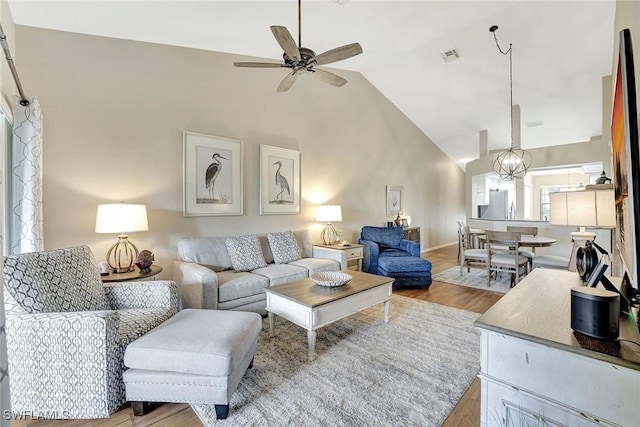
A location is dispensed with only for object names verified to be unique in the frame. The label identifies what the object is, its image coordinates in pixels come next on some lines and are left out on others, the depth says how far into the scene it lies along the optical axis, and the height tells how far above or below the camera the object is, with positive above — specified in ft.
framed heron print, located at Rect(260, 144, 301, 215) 13.89 +1.73
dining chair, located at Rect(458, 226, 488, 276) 15.29 -2.17
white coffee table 7.69 -2.53
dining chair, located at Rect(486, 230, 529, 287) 13.57 -2.13
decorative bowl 8.87 -2.08
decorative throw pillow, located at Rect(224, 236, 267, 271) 11.48 -1.56
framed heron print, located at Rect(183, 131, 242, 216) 11.57 +1.70
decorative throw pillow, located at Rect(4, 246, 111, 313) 5.59 -1.38
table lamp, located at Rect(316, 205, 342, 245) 15.46 +0.02
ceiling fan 7.09 +4.24
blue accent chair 14.11 -2.28
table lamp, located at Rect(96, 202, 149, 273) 8.57 -0.31
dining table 13.75 -1.38
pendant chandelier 16.78 +3.22
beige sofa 9.23 -2.22
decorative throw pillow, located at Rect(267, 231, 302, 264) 12.86 -1.51
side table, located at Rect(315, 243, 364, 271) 14.27 -1.89
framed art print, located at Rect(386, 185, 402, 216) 21.44 +1.07
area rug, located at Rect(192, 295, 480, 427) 5.66 -3.89
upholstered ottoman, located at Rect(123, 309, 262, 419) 5.38 -2.87
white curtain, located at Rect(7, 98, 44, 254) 7.38 +0.89
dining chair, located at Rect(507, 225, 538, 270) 14.64 -1.12
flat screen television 3.08 +0.58
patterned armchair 5.31 -2.56
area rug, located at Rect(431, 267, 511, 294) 14.51 -3.66
